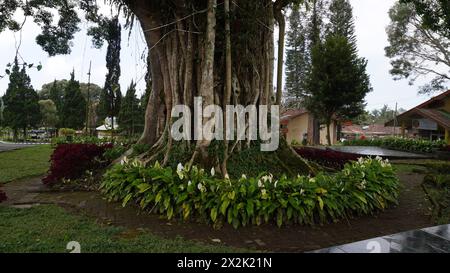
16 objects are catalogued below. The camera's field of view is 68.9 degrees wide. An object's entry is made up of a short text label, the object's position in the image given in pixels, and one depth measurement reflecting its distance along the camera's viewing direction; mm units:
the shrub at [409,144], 14031
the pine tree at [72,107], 30766
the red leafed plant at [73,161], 5777
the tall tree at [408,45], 23500
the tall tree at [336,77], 17922
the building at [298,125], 25750
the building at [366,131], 44062
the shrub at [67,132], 23700
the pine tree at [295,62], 26812
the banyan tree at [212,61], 5035
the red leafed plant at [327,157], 6977
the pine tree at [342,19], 23547
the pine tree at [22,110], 30894
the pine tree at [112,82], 20056
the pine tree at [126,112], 18284
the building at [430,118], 17250
